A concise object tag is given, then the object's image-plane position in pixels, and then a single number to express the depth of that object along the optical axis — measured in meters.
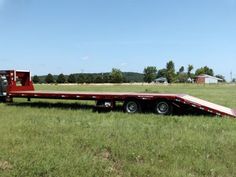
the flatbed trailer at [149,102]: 7.11
